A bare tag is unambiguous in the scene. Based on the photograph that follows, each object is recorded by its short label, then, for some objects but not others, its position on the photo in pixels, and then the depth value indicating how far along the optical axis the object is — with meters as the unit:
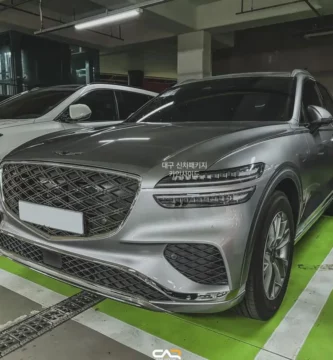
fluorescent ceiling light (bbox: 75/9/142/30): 6.53
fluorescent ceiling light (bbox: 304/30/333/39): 10.41
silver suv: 1.38
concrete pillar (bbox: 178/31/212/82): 9.83
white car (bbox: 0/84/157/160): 3.24
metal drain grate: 1.69
